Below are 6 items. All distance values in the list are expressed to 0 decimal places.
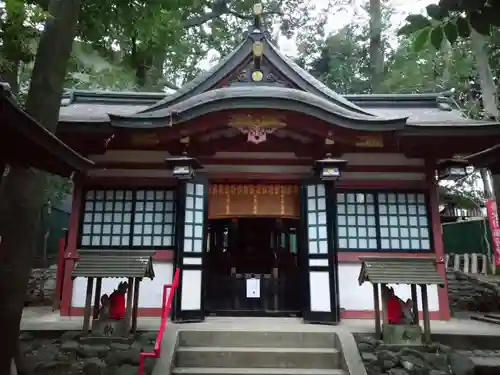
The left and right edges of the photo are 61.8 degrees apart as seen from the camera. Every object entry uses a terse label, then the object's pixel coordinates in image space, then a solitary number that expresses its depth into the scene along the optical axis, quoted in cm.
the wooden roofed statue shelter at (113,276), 618
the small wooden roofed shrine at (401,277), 621
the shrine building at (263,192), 761
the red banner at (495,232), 1022
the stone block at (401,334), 607
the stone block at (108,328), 614
